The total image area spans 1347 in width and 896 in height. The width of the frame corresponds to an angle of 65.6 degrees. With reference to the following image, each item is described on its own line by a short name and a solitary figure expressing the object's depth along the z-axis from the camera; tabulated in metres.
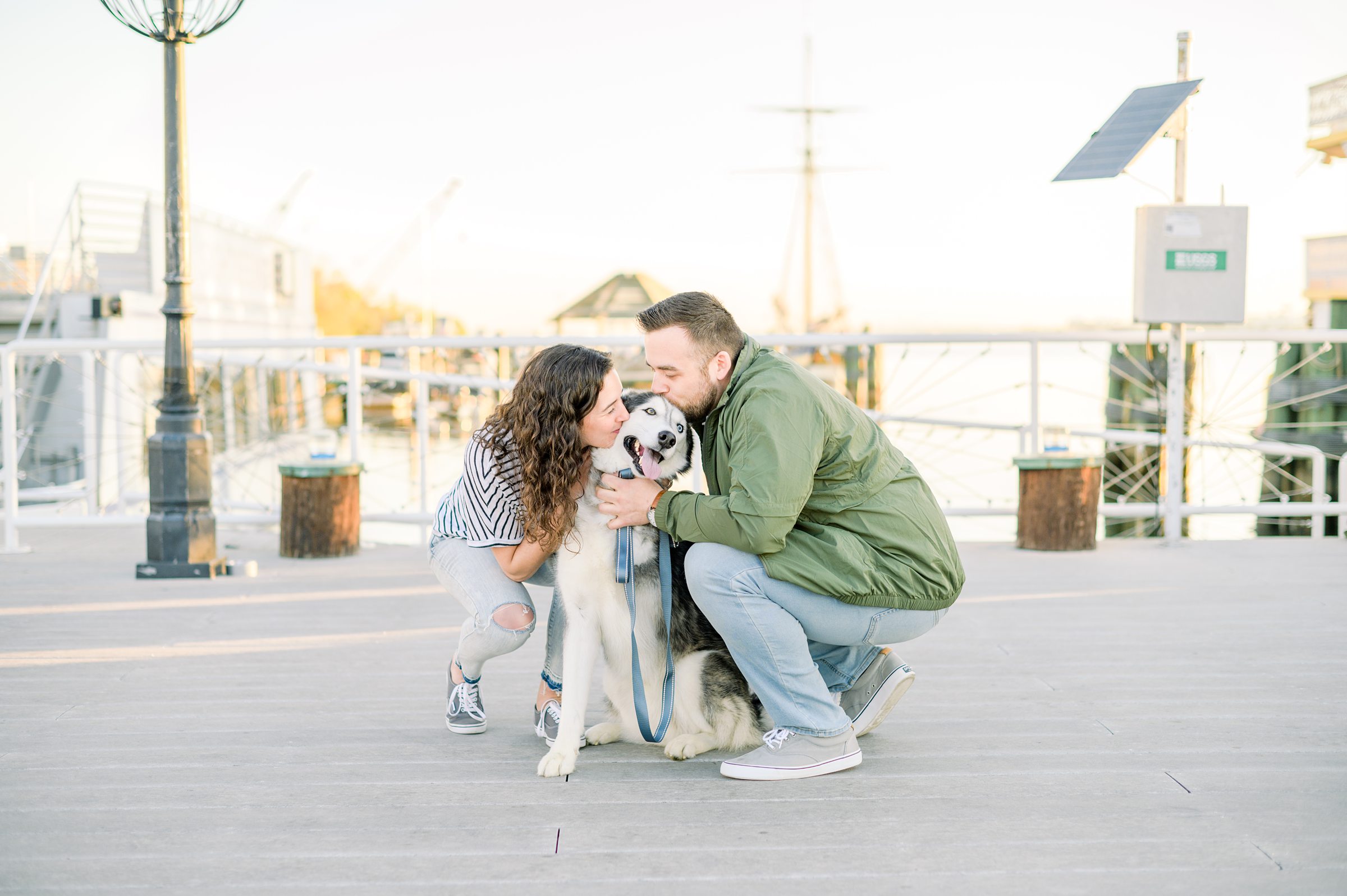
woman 2.29
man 2.22
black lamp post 4.42
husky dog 2.29
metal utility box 5.22
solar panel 5.05
